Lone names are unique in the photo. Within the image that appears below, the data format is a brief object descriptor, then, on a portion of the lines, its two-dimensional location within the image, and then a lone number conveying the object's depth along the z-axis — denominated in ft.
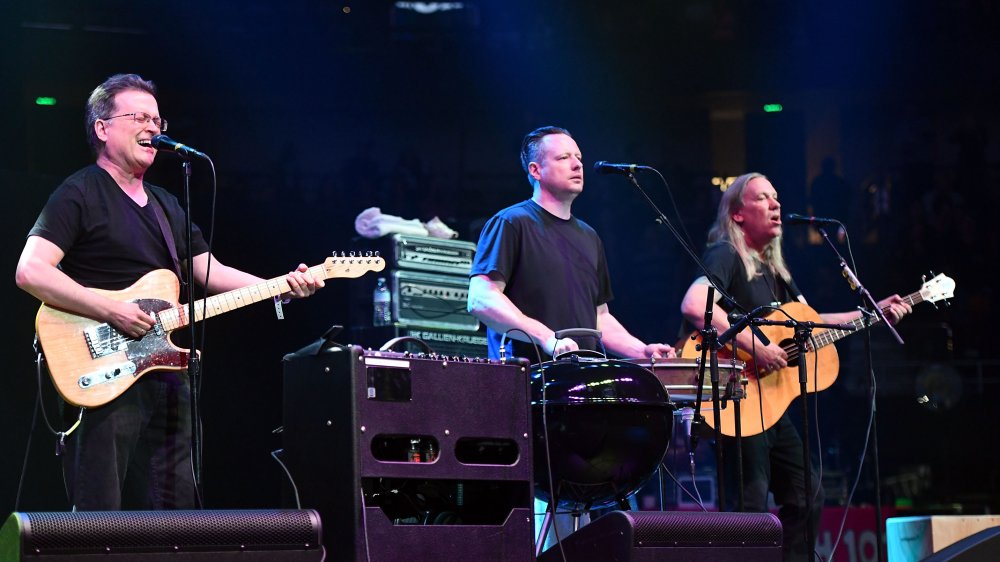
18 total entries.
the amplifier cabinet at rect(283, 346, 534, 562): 9.91
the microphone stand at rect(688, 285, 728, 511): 13.87
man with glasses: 12.89
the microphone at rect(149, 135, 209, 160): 12.90
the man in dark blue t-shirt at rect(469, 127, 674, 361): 15.80
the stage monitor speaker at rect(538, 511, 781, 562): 10.59
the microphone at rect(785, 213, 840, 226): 16.89
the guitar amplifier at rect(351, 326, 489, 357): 21.63
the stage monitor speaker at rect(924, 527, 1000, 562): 9.61
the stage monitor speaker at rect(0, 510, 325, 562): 8.64
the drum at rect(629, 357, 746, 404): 15.05
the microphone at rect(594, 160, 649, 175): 15.12
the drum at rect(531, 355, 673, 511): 11.90
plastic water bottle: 21.86
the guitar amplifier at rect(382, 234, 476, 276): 21.94
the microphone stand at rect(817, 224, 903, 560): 15.25
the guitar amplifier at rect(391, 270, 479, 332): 21.81
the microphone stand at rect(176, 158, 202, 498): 12.21
